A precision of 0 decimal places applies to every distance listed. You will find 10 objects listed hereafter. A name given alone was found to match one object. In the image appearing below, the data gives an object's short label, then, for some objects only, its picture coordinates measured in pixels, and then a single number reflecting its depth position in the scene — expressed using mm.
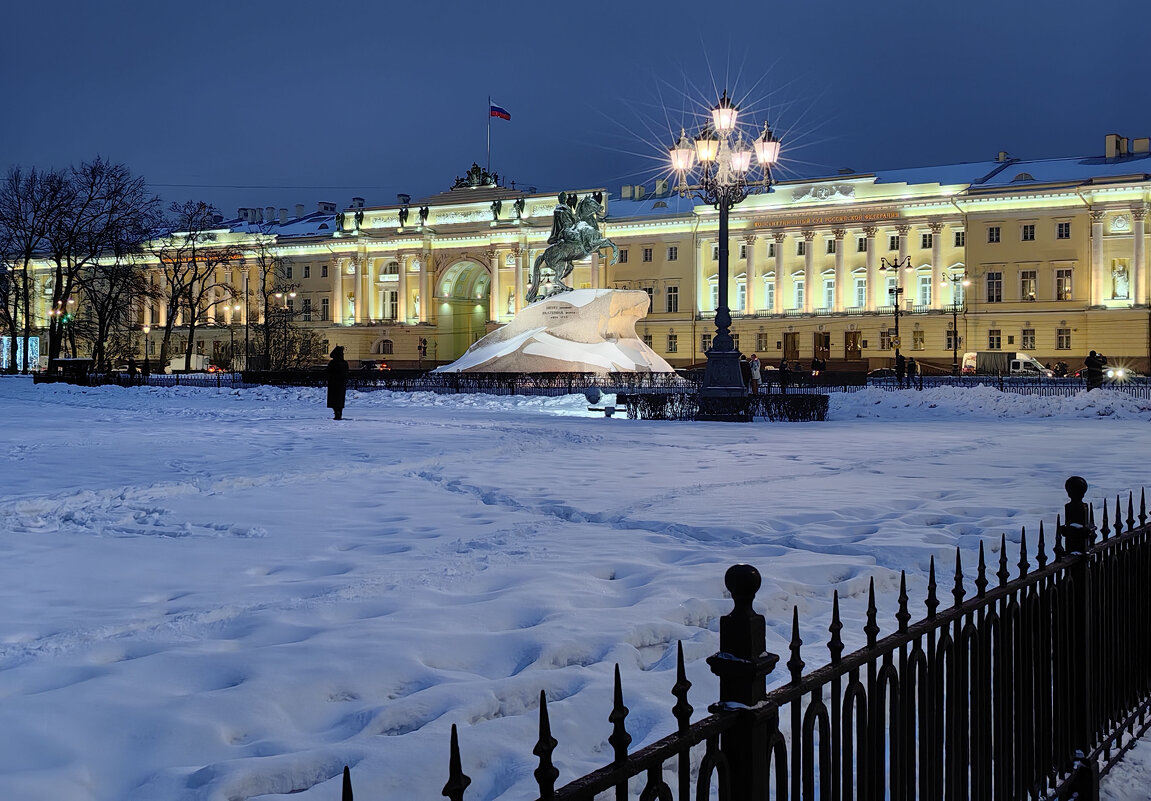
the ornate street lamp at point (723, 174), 23297
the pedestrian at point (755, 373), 36500
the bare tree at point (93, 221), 49750
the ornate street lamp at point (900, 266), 72325
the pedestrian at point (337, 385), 23734
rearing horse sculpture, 41688
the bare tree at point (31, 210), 49344
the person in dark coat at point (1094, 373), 32219
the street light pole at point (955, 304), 66356
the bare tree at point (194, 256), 62719
